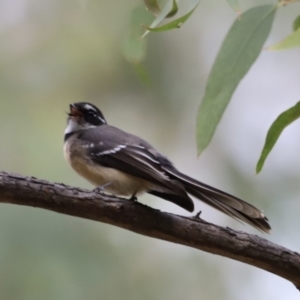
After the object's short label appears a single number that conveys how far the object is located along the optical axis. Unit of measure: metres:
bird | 4.98
